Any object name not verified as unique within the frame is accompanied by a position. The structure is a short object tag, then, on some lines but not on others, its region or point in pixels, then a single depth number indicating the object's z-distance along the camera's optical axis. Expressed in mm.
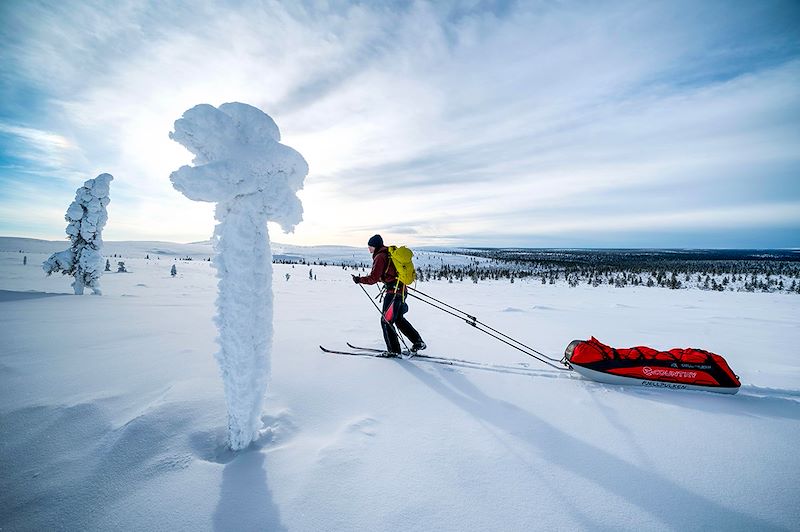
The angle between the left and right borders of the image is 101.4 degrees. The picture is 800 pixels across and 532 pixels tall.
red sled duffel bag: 3992
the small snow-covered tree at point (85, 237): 13039
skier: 5641
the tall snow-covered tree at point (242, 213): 2645
